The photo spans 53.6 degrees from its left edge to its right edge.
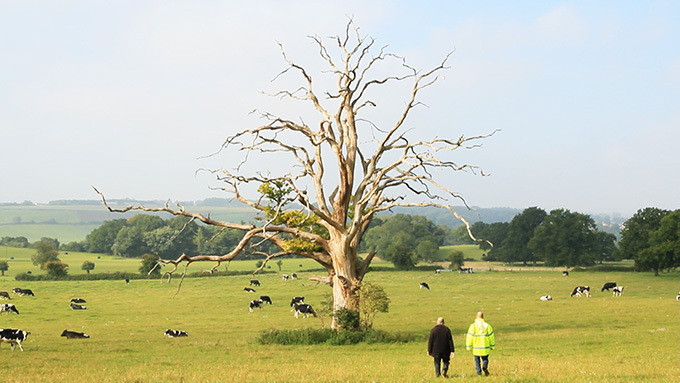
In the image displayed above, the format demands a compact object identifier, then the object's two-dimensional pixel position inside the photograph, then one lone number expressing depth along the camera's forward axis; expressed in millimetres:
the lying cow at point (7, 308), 48978
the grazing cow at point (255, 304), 51922
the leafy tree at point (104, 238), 153875
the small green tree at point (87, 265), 103888
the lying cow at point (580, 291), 60594
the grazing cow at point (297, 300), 55228
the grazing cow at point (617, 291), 61312
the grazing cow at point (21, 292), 64312
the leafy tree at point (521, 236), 116688
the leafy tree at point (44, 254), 109812
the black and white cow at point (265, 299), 56656
